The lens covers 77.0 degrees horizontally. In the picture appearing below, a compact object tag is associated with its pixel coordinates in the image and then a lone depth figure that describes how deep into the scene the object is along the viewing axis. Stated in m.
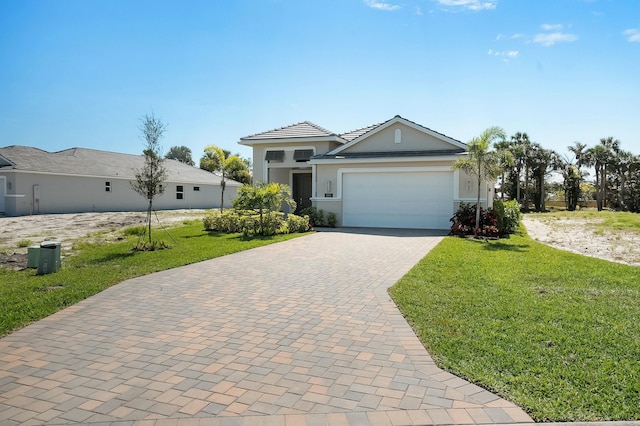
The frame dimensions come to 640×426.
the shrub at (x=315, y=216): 20.05
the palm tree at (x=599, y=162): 45.00
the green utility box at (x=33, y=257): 9.85
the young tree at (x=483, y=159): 15.40
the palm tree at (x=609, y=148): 45.06
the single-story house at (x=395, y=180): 18.55
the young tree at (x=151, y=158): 13.10
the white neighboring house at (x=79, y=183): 27.50
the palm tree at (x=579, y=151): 47.66
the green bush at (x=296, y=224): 17.67
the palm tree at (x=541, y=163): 46.34
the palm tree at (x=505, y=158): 16.02
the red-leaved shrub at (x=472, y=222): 16.11
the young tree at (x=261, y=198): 16.52
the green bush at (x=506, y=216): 17.30
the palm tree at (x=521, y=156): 46.19
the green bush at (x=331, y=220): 19.92
